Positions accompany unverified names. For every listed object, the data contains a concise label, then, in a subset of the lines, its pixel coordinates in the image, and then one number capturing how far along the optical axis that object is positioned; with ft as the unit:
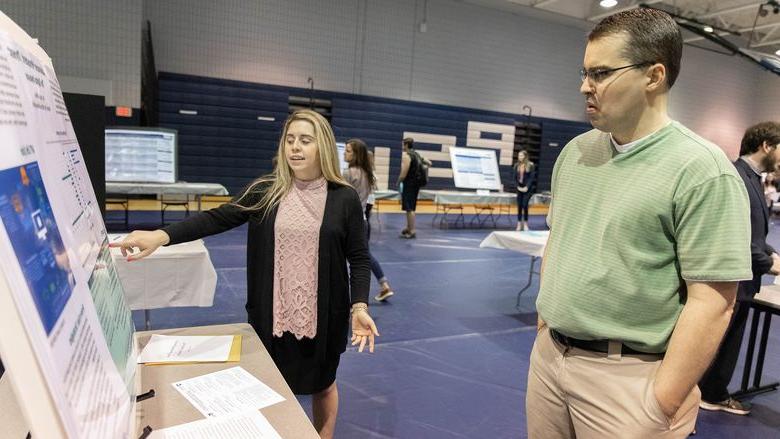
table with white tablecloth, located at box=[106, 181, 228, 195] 20.01
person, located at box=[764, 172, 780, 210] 37.37
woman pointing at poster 5.84
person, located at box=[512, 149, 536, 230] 30.48
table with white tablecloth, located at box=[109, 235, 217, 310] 8.80
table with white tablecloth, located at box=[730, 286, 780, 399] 9.00
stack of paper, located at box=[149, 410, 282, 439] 2.94
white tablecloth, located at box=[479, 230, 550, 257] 13.84
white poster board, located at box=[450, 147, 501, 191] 31.73
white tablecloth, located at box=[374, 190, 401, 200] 26.66
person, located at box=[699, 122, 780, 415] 8.41
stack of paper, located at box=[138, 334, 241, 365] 4.07
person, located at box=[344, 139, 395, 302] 15.72
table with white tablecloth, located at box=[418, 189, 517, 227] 29.58
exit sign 29.22
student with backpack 26.16
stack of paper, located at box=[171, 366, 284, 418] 3.29
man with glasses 3.50
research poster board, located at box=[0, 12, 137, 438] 1.36
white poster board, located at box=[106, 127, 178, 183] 20.33
